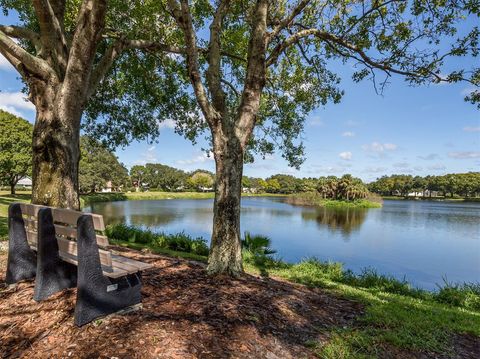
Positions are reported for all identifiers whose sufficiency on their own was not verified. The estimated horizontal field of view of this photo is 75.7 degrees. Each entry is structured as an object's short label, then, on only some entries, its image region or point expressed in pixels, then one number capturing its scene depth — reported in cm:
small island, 5629
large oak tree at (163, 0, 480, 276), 492
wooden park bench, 279
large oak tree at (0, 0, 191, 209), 441
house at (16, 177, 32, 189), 6221
